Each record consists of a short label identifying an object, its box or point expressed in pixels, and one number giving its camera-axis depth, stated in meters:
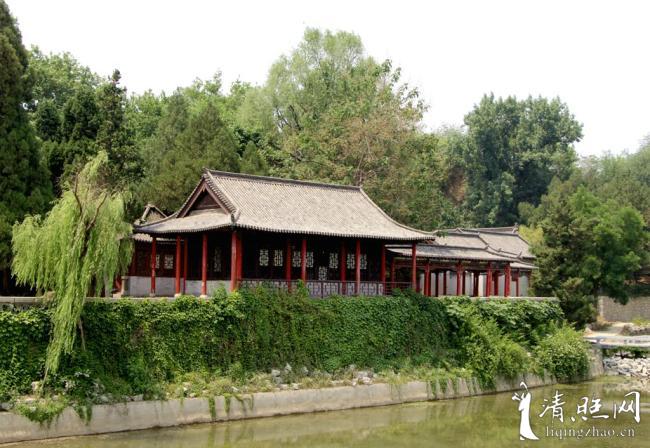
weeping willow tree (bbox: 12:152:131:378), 19.53
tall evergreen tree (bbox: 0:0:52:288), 24.61
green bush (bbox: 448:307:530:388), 28.61
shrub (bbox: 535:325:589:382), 31.23
